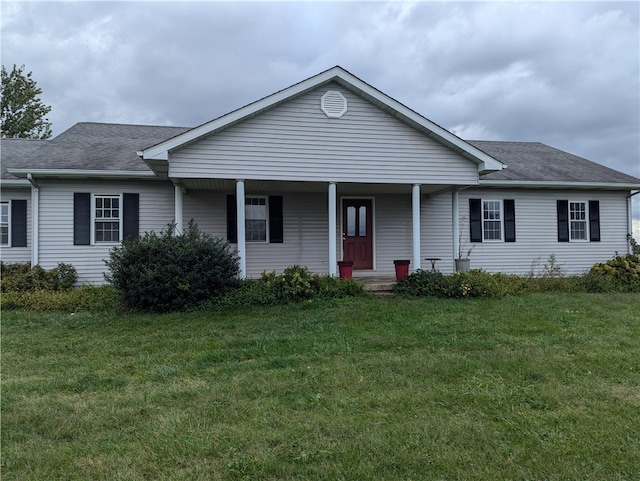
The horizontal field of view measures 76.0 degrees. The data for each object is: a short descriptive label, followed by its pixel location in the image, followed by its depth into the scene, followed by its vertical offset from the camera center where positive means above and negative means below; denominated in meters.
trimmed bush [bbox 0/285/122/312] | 8.66 -1.10
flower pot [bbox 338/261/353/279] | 10.08 -0.54
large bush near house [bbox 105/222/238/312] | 8.05 -0.46
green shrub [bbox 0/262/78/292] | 9.72 -0.68
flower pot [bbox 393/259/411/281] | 10.44 -0.55
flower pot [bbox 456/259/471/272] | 10.93 -0.49
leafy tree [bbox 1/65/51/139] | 26.44 +9.39
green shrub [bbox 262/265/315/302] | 8.76 -0.81
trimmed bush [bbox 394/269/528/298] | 9.53 -0.94
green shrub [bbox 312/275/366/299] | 9.09 -0.91
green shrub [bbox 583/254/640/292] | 11.03 -0.89
